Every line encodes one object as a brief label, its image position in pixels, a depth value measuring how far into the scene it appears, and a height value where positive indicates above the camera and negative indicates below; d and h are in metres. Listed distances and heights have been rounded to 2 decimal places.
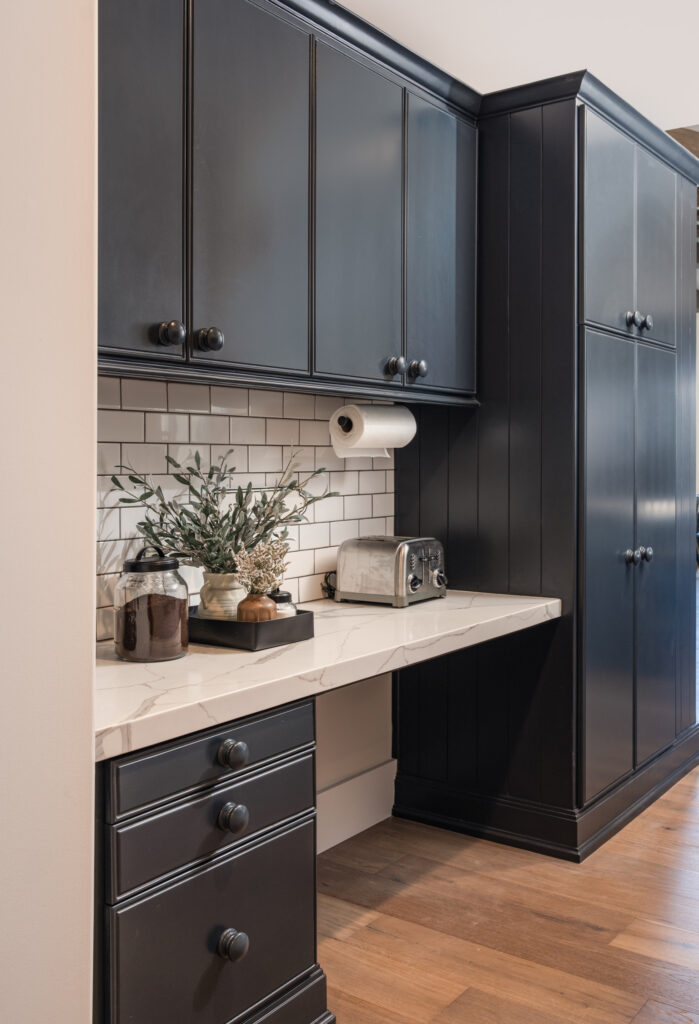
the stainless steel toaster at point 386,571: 2.93 -0.19
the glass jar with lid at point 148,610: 2.06 -0.22
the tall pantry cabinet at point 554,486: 3.05 +0.08
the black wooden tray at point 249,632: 2.22 -0.29
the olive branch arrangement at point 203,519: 2.33 -0.02
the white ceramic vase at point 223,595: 2.33 -0.21
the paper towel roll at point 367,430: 2.92 +0.25
